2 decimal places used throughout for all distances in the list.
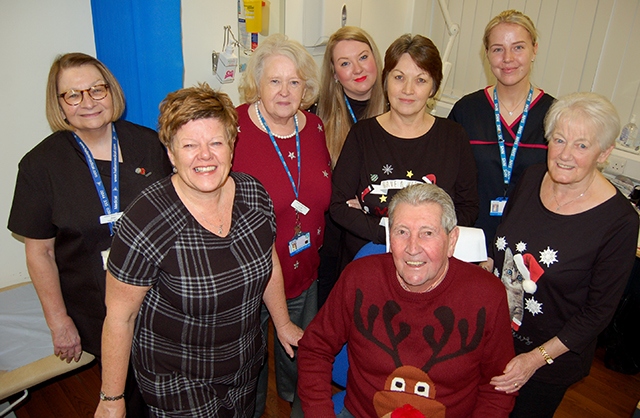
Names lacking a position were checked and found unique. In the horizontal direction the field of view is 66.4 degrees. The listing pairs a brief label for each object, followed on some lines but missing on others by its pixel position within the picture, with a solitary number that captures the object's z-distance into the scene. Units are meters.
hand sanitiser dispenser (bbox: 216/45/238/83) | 3.28
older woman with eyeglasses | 1.81
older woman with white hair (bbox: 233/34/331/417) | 2.10
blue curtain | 2.61
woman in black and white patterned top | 1.51
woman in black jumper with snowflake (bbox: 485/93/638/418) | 1.70
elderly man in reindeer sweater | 1.61
